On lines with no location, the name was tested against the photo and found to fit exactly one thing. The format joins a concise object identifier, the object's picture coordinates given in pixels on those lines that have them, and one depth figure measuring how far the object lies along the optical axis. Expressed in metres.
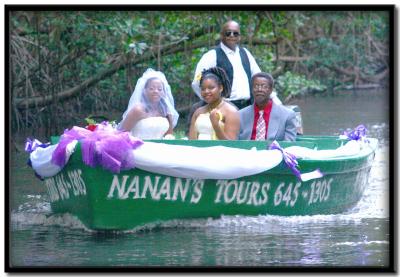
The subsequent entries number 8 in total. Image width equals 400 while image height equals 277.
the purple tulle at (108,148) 12.93
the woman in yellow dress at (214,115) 14.37
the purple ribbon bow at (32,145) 14.24
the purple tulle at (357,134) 16.11
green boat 13.12
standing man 15.92
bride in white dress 14.60
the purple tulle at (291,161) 13.62
